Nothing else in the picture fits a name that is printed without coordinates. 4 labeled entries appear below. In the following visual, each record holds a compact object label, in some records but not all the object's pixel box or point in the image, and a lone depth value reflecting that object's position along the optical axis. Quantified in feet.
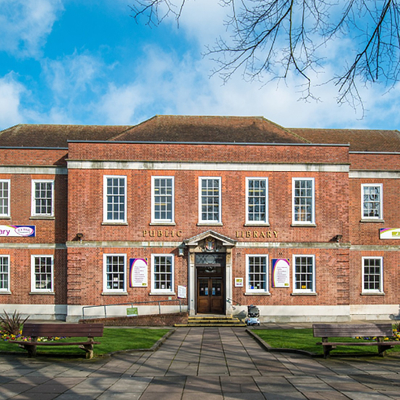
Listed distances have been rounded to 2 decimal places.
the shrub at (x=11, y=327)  48.26
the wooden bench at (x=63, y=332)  39.55
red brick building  77.25
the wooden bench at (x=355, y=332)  39.73
